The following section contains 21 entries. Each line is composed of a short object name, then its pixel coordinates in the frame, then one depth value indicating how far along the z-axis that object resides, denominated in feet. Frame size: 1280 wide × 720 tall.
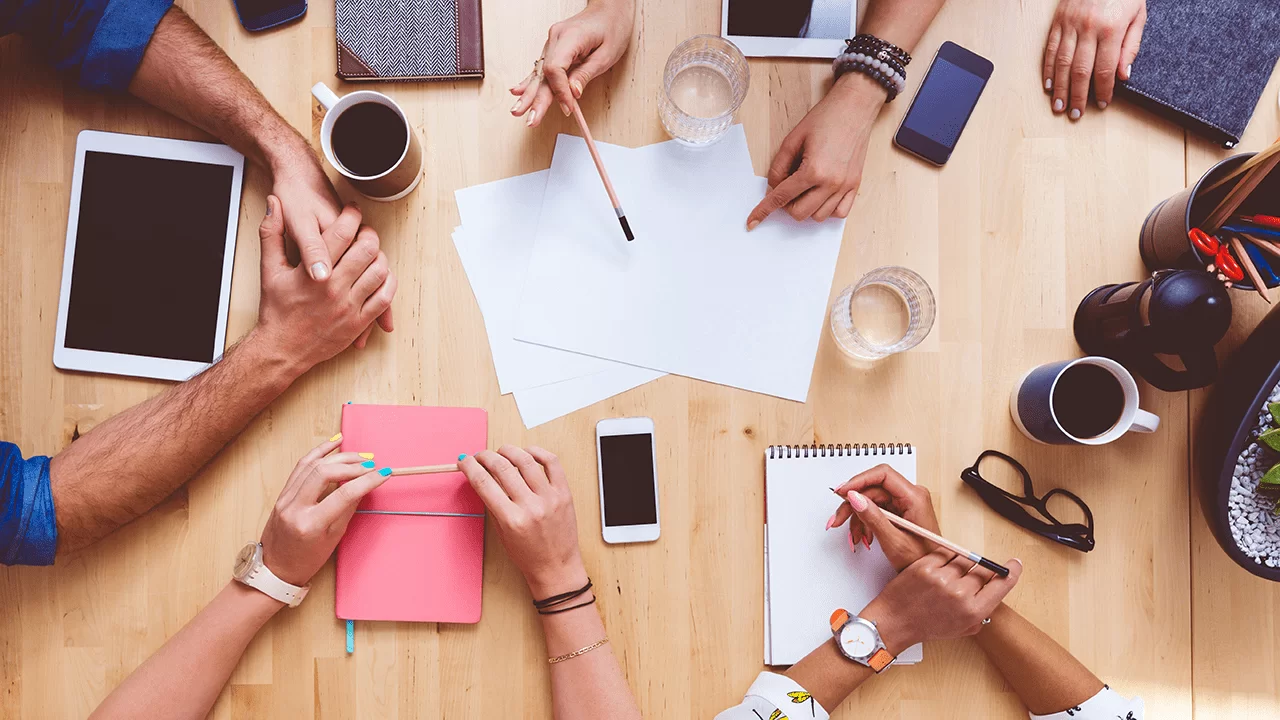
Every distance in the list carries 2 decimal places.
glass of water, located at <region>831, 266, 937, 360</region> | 3.59
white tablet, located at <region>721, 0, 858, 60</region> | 3.72
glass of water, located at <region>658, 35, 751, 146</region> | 3.58
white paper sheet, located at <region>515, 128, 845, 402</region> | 3.70
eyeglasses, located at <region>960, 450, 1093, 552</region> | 3.67
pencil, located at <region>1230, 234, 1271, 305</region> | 3.37
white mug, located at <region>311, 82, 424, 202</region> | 3.31
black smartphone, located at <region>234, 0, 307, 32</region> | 3.68
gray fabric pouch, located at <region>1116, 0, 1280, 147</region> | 3.68
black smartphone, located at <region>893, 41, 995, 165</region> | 3.76
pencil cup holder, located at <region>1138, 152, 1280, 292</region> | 3.40
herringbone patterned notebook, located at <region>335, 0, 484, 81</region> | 3.65
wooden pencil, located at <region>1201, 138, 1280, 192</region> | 3.08
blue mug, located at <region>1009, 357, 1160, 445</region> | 3.44
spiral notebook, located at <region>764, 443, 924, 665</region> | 3.68
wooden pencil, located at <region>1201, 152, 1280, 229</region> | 3.22
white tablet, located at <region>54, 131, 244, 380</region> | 3.66
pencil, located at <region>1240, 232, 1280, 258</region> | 3.38
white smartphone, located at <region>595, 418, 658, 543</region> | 3.68
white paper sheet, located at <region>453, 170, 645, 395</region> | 3.71
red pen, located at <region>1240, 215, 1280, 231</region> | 3.39
